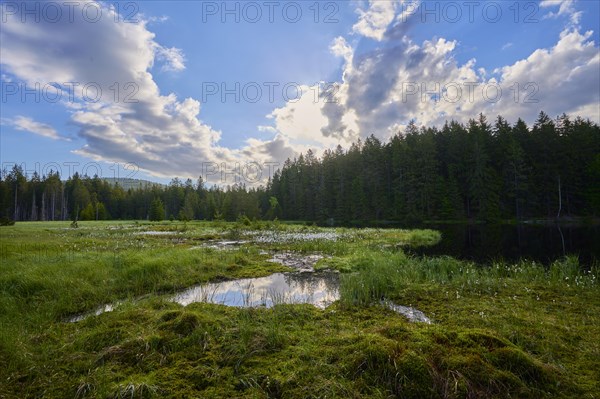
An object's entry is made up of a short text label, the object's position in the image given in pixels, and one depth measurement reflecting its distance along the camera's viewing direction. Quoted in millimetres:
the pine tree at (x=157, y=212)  75000
